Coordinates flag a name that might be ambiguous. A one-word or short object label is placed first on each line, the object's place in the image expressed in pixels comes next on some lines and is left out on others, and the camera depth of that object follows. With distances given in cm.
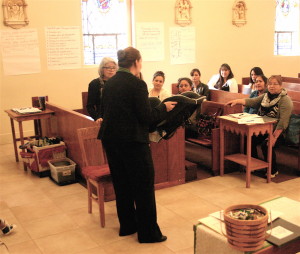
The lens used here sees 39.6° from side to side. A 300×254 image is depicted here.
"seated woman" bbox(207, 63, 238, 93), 652
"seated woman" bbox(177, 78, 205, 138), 527
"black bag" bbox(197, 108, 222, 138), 508
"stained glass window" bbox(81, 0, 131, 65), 754
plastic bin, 473
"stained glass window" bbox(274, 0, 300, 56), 995
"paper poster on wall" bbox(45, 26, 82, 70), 702
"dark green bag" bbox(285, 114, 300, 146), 469
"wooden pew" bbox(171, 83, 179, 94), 711
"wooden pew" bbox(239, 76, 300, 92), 665
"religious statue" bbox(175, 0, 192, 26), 814
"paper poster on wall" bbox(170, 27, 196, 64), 824
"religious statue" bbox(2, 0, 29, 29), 654
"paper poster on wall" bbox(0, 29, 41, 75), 665
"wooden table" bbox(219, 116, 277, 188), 437
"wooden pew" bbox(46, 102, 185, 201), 436
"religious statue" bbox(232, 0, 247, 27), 888
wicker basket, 192
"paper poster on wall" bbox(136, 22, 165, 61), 786
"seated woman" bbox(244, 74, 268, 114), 510
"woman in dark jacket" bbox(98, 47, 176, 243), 293
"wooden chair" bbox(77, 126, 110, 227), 356
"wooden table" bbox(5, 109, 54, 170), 520
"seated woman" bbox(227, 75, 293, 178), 456
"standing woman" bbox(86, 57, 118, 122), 438
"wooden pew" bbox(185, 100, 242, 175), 483
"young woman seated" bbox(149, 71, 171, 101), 491
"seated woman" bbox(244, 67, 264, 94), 605
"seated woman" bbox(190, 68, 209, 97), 619
